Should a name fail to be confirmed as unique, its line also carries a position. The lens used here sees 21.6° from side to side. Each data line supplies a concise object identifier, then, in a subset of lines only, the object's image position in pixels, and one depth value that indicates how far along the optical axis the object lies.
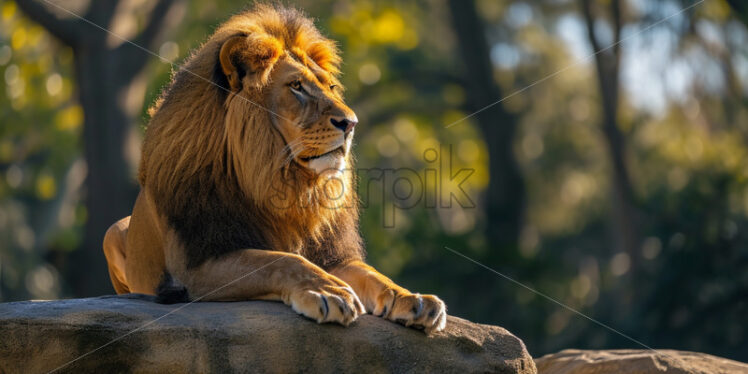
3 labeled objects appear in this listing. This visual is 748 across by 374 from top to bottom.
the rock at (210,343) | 8.62
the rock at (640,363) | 11.12
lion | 9.91
